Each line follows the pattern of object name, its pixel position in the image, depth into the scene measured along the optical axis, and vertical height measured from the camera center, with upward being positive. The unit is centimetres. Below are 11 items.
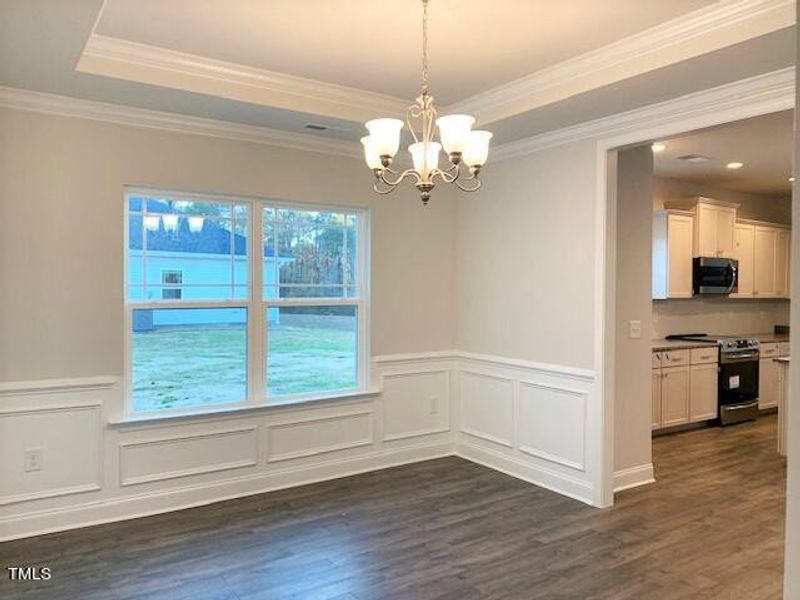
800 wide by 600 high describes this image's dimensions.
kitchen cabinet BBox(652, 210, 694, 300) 646 +40
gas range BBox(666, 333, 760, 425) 631 -93
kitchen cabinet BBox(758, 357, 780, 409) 673 -104
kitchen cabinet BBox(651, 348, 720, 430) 582 -99
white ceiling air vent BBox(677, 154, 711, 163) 568 +127
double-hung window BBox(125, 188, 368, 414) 395 -9
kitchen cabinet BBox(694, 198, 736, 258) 668 +70
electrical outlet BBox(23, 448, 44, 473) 350 -100
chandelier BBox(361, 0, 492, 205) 261 +65
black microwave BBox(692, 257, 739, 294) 667 +17
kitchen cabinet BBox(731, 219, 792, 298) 726 +40
